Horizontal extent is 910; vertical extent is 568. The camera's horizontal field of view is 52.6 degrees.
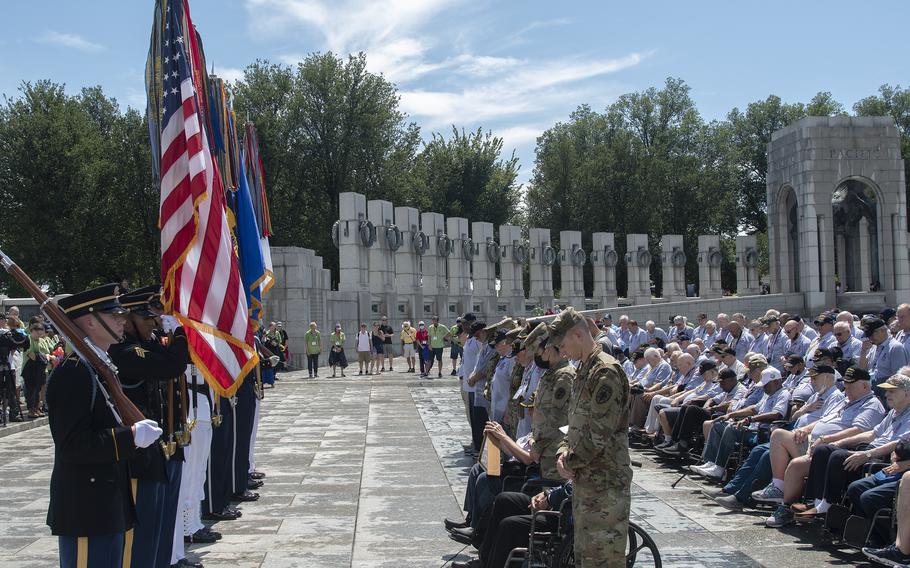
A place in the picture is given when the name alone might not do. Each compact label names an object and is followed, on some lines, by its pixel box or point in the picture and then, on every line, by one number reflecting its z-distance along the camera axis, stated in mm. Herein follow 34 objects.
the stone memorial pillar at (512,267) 45219
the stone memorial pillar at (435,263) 39906
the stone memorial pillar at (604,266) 49125
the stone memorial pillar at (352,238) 34531
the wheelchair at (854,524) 7051
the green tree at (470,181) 68938
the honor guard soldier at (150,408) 5805
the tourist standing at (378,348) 30069
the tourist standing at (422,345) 28828
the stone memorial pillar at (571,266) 47812
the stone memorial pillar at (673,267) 49344
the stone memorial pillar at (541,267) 46750
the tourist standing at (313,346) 27922
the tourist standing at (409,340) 30219
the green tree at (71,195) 47594
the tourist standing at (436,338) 28562
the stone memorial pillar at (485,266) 44250
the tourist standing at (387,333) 30500
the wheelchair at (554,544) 5793
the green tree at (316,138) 59000
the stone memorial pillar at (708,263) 50469
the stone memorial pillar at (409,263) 38375
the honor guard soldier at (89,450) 4777
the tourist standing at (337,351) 28898
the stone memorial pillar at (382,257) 36250
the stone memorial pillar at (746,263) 50031
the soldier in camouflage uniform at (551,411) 6738
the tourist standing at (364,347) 29061
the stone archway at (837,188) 34469
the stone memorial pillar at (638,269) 48844
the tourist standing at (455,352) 29133
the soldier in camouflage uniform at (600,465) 5312
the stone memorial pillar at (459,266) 42062
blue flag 10781
